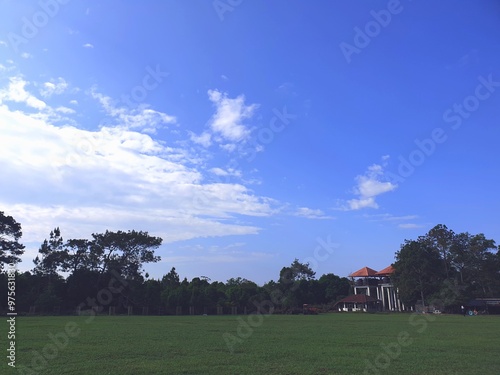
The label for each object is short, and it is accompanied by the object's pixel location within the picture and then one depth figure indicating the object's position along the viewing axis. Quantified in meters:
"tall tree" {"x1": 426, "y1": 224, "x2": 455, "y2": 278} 68.69
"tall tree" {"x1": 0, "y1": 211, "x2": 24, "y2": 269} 56.06
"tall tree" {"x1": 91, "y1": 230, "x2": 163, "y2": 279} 67.38
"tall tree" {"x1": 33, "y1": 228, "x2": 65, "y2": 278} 62.78
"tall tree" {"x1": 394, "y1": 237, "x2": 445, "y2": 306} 66.19
